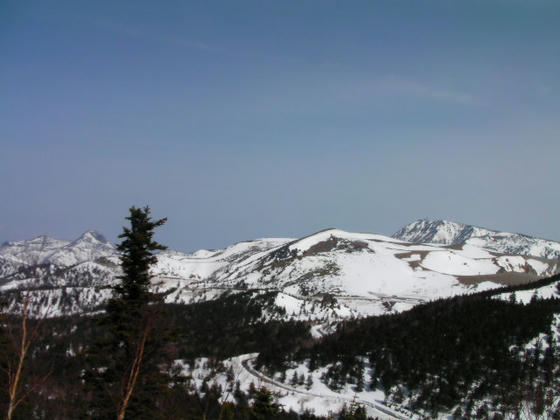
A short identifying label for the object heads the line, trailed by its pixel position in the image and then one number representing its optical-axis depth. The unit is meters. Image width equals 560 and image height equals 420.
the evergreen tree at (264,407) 56.83
